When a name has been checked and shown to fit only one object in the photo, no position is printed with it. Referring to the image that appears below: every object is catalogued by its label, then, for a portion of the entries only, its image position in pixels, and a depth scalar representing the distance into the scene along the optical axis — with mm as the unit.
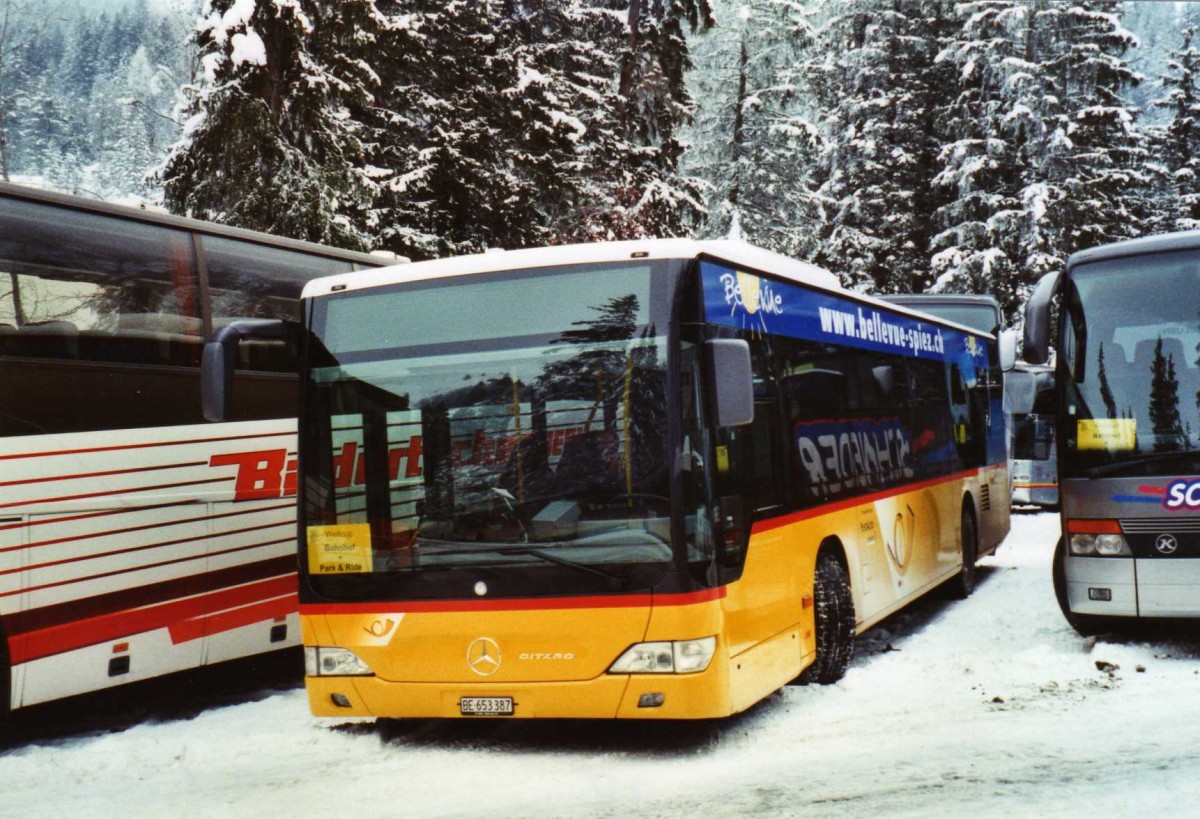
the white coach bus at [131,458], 7648
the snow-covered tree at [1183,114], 45238
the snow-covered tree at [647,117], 28484
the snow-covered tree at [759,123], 37469
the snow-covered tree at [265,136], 16047
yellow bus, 6660
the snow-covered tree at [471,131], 24203
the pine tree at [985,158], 35969
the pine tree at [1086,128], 35469
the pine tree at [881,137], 39938
